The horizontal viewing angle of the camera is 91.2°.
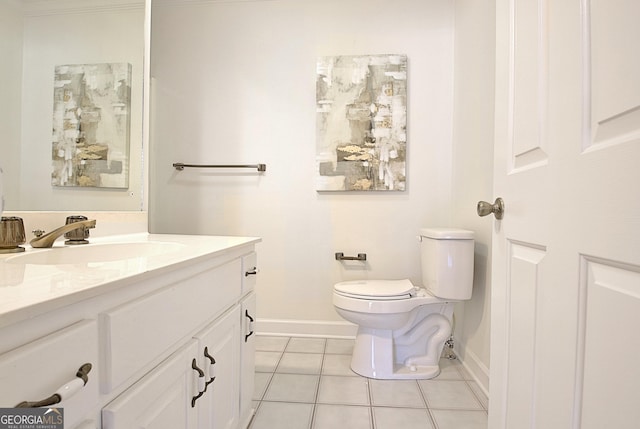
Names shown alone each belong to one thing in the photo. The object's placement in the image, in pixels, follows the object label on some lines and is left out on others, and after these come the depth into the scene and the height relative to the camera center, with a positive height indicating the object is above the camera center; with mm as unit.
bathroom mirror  941 +425
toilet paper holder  2102 -312
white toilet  1623 -524
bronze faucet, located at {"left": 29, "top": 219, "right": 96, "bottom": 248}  916 -95
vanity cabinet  388 -256
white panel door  427 -5
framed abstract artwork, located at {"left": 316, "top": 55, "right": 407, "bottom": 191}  2098 +600
